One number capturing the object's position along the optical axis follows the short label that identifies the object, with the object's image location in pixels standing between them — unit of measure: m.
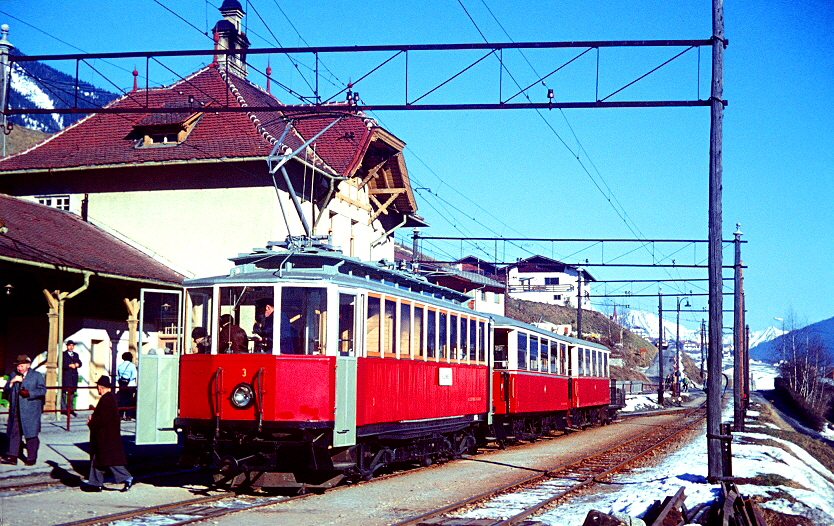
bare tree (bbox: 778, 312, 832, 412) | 77.95
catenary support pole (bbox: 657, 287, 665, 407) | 55.52
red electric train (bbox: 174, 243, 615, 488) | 12.13
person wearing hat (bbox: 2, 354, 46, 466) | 13.75
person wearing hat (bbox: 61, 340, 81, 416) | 19.94
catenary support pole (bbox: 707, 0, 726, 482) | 13.95
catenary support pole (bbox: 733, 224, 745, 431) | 30.23
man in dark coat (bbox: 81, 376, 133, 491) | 12.05
